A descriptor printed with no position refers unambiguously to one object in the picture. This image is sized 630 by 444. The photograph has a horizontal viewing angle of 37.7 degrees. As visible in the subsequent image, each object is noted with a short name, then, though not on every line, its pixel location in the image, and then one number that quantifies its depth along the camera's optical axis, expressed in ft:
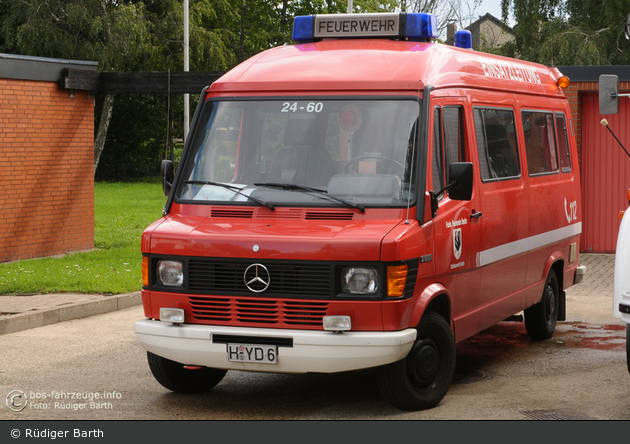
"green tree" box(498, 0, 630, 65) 108.58
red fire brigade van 19.97
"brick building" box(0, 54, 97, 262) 46.80
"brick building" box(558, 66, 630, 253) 52.26
